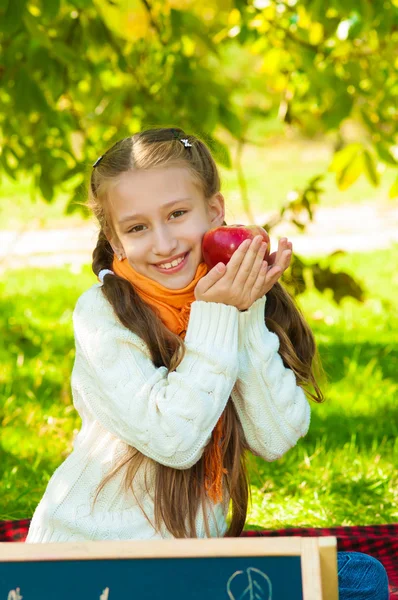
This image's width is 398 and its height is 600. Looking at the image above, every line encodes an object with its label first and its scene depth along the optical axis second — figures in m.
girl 3.39
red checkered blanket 4.75
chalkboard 2.60
